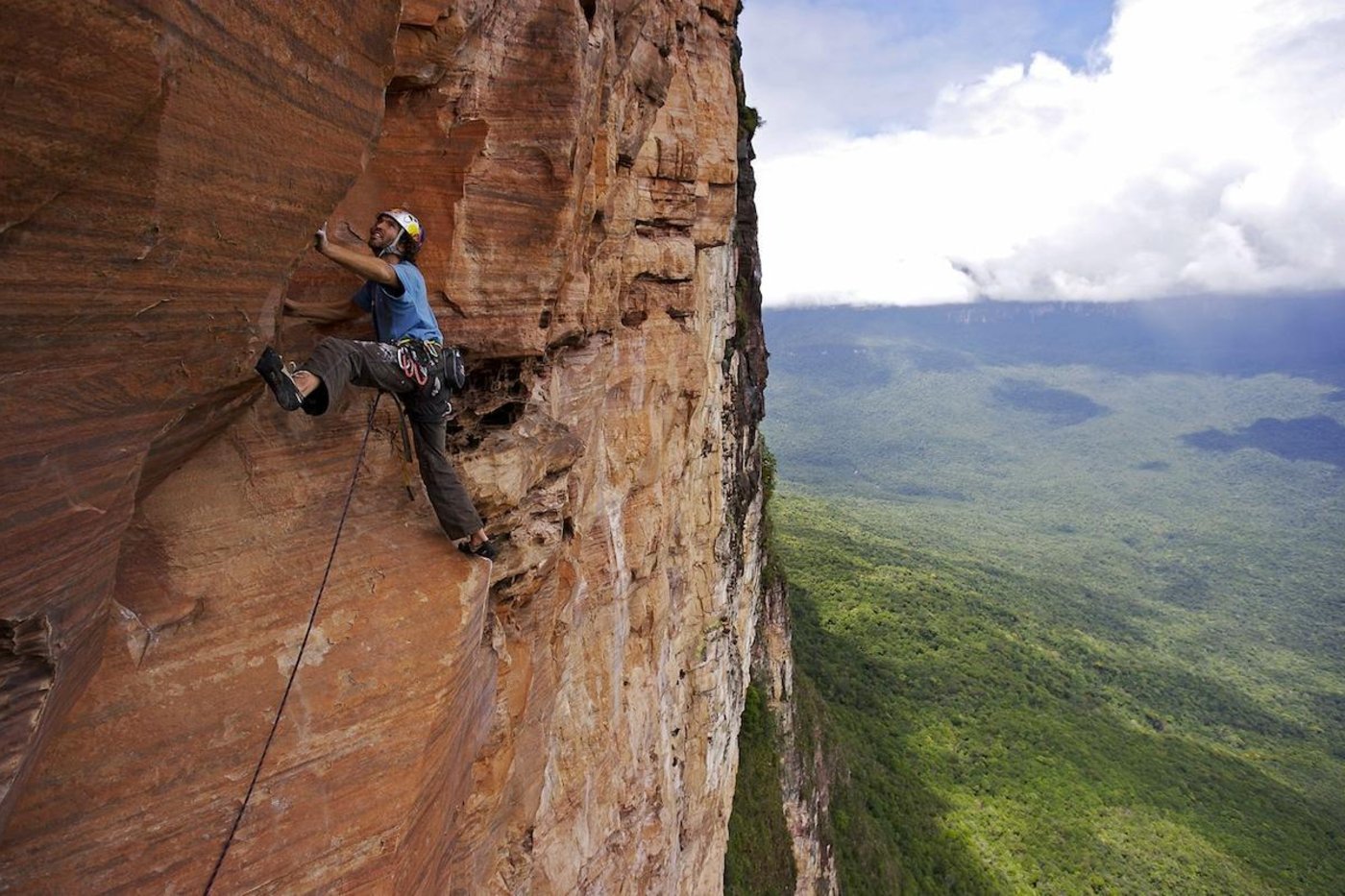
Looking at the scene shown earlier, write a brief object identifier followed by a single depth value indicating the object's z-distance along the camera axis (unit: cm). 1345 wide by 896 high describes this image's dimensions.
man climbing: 525
